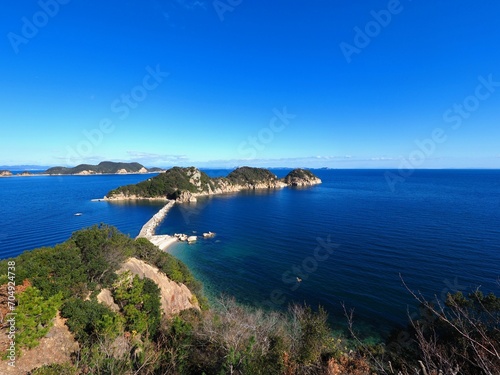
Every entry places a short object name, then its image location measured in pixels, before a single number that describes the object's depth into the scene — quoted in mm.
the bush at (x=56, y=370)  11086
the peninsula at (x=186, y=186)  108188
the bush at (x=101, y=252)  20867
